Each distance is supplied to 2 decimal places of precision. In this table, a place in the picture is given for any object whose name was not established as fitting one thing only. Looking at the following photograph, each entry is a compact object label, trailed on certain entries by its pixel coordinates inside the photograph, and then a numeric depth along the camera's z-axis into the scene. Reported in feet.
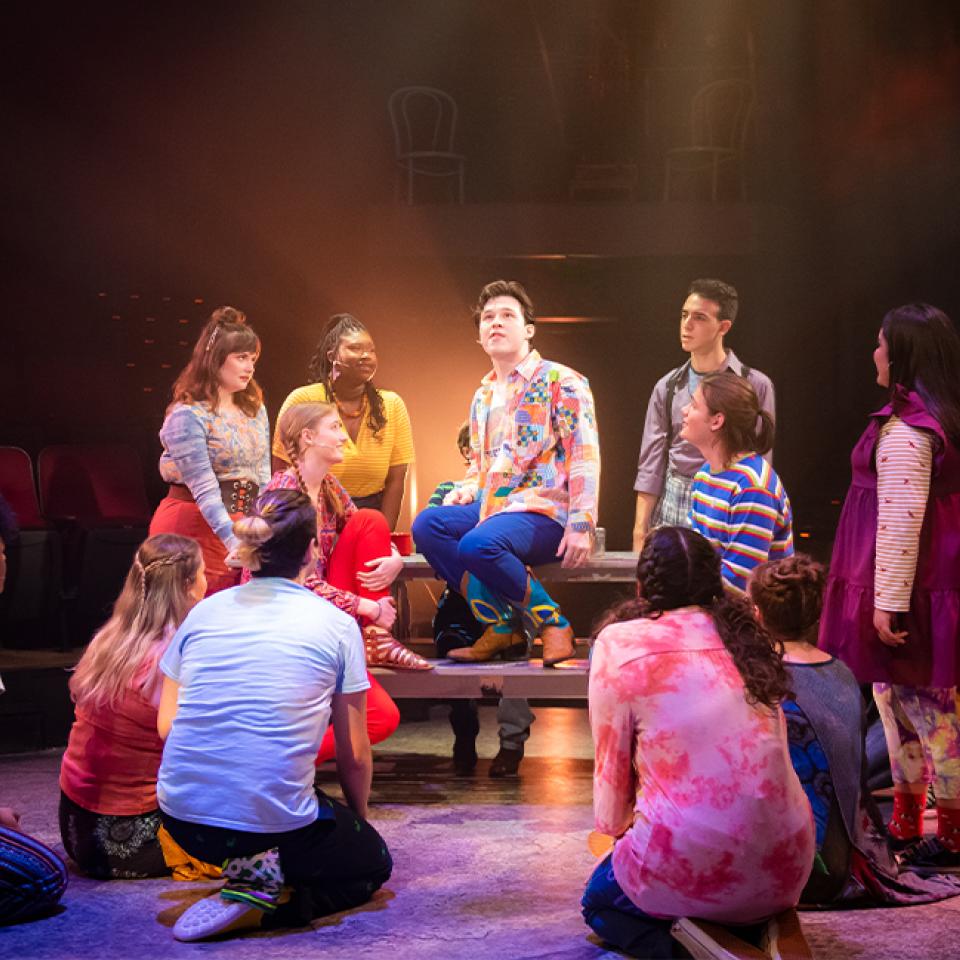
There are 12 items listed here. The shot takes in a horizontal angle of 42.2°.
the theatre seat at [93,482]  21.06
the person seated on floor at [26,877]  9.24
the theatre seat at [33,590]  18.92
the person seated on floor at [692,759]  7.95
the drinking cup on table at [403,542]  14.71
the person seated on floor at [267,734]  8.96
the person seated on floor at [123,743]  10.51
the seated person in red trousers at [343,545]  12.67
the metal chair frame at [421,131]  25.39
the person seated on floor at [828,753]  9.36
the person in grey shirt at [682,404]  14.48
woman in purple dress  10.64
